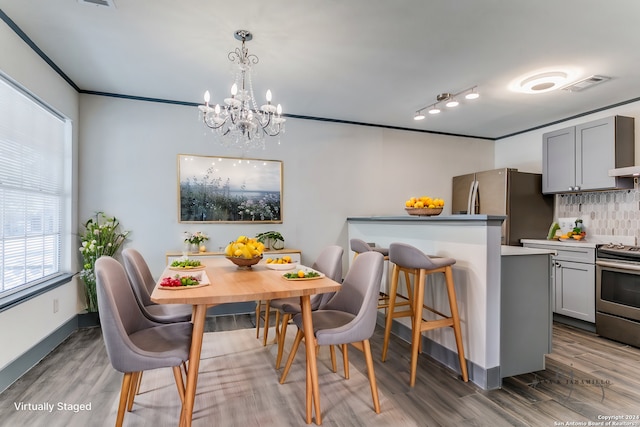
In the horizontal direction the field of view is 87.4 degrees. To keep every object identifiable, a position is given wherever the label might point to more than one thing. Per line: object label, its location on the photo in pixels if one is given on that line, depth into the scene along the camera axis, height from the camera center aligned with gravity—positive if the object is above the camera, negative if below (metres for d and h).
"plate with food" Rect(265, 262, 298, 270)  2.41 -0.38
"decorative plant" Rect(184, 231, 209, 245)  3.86 -0.27
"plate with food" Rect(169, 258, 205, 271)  2.41 -0.38
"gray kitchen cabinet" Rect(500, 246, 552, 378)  2.41 -0.71
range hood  3.37 +0.46
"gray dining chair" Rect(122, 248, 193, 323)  2.29 -0.62
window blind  2.41 +0.21
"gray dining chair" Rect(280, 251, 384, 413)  1.93 -0.66
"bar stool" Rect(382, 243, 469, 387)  2.33 -0.58
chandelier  2.45 +0.93
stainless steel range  3.13 -0.75
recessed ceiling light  3.07 +1.30
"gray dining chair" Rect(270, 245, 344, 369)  2.56 -0.67
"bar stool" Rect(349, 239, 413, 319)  2.73 -0.68
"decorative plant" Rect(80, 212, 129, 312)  3.40 -0.32
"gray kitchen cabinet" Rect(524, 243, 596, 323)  3.54 -0.73
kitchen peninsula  2.32 -0.58
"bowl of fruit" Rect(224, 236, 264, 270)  2.34 -0.27
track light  3.44 +1.28
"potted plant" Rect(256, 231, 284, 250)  4.15 -0.31
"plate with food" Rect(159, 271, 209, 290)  1.77 -0.38
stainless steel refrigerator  4.38 +0.19
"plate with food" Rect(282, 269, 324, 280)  2.00 -0.37
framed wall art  3.98 +0.30
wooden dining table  1.63 -0.41
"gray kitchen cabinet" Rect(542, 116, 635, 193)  3.62 +0.71
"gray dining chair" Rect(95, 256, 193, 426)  1.55 -0.68
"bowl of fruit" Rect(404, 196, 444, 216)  2.83 +0.07
